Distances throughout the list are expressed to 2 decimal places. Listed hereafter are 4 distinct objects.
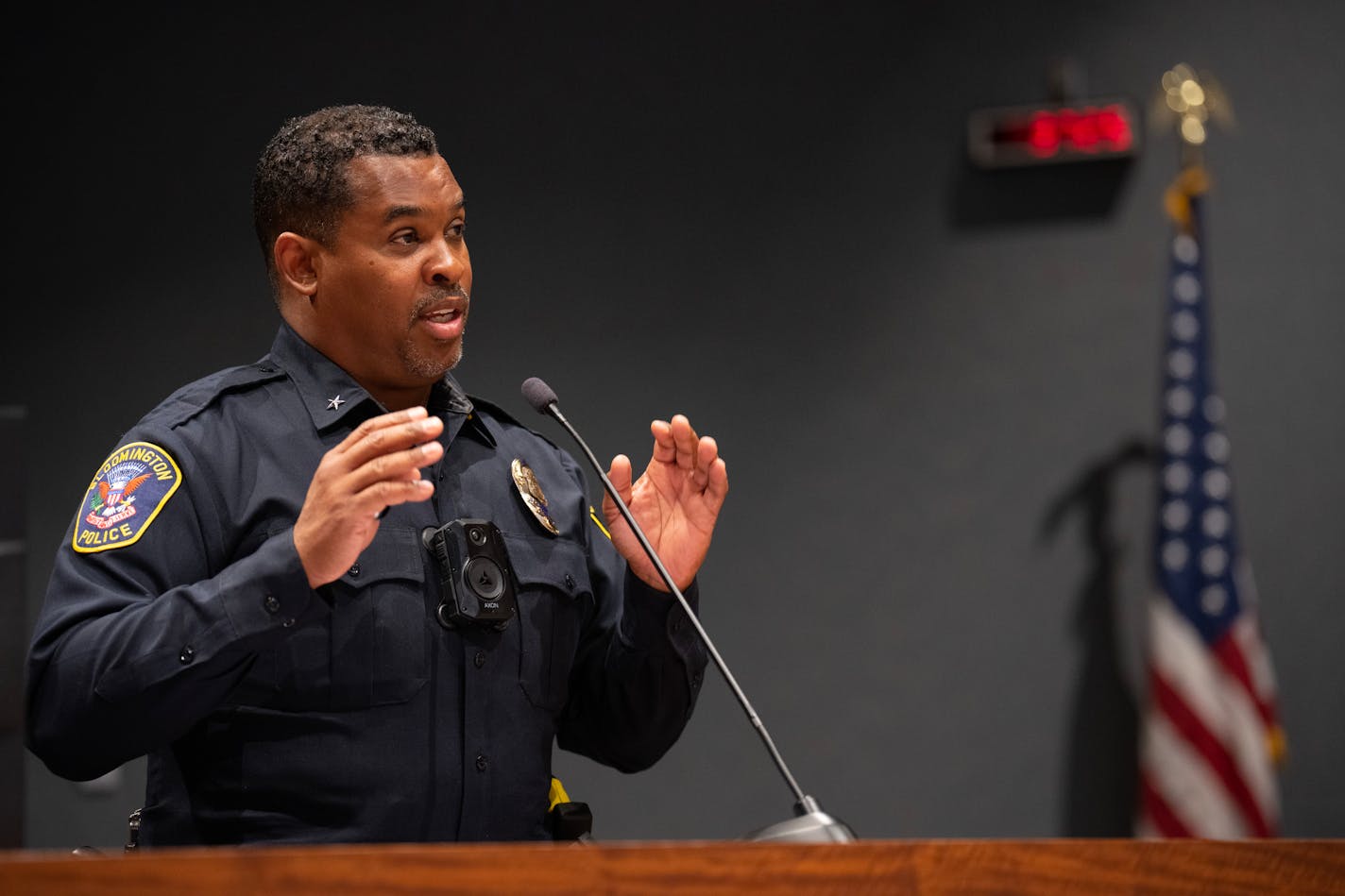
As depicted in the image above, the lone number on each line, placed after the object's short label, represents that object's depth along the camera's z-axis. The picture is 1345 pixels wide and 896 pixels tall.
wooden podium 4.32
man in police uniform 4.67
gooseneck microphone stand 4.53
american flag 5.69
